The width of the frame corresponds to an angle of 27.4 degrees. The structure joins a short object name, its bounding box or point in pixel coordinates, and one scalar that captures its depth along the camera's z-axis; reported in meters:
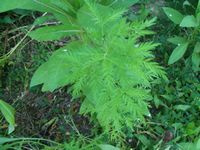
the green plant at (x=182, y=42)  1.21
